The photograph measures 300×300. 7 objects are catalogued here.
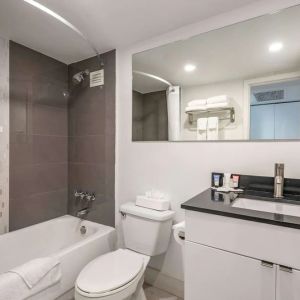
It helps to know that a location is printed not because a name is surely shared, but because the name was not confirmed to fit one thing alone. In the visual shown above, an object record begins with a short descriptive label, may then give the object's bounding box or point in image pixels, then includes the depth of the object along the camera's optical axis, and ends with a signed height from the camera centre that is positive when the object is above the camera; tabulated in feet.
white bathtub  4.81 -2.73
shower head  7.25 +2.38
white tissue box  5.52 -1.45
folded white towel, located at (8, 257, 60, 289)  3.91 -2.32
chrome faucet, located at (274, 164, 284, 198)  4.23 -0.64
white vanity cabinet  2.96 -1.68
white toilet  3.96 -2.53
